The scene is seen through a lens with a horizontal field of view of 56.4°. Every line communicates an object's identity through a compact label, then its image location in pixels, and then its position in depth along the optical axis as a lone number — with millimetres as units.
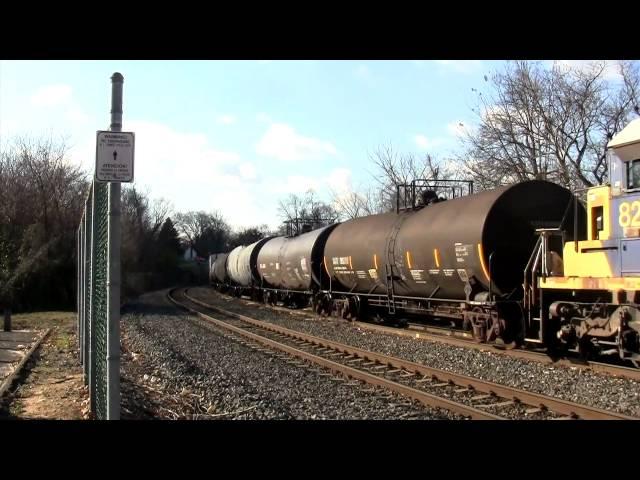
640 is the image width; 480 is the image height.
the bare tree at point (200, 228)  133750
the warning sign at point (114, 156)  4465
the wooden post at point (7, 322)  20016
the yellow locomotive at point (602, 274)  9938
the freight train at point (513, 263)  10172
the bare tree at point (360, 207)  66250
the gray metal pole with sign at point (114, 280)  4570
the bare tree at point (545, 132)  29844
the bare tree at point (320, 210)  97812
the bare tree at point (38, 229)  29312
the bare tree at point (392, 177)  50281
